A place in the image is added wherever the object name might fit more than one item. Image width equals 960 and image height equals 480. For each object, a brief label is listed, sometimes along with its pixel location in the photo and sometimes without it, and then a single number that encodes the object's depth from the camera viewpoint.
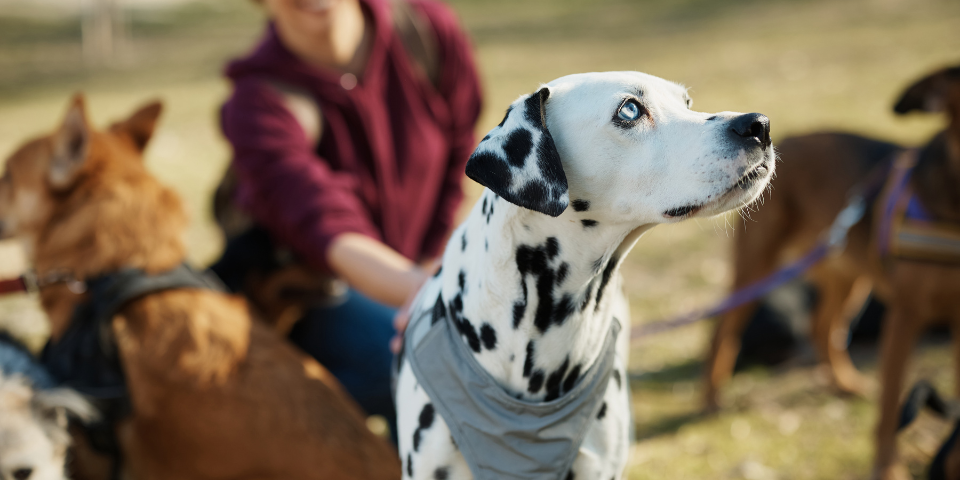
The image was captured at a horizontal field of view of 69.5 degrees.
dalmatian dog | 1.68
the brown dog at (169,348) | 2.39
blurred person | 2.76
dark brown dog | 3.45
